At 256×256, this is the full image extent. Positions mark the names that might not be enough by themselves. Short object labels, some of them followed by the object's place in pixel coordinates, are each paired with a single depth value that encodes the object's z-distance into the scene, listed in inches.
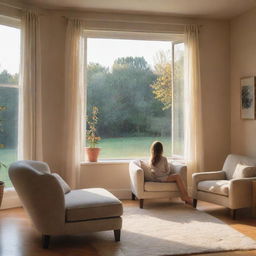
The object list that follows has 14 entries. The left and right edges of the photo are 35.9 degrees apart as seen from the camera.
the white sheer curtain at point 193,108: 266.5
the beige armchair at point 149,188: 230.2
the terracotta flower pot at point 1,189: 201.5
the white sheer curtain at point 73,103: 248.1
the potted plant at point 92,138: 259.6
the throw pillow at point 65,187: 190.3
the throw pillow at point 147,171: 239.1
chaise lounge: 159.0
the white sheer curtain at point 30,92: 235.5
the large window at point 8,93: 235.8
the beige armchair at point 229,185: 210.2
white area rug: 160.7
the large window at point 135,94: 270.1
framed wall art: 250.1
